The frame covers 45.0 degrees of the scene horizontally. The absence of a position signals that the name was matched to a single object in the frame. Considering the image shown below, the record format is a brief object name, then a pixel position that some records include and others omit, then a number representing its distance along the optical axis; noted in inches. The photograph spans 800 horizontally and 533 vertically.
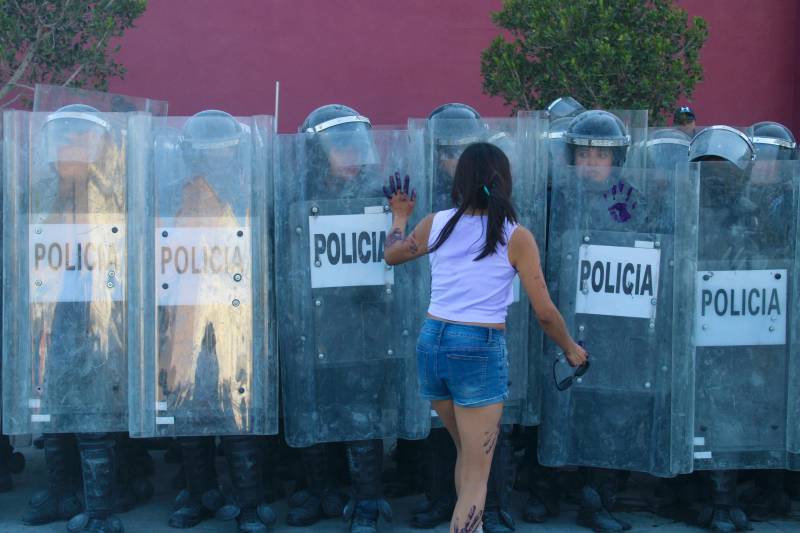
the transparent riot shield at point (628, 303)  179.0
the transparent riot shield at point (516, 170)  182.5
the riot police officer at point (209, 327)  176.2
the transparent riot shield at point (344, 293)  178.2
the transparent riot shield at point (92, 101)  185.6
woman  148.9
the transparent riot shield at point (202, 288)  175.8
